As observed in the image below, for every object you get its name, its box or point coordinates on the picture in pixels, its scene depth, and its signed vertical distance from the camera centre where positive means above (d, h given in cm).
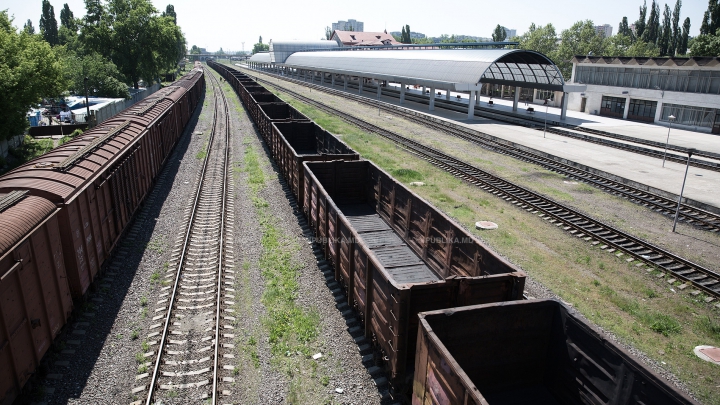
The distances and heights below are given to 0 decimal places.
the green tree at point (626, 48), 8025 +578
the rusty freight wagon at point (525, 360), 593 -406
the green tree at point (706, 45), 5162 +406
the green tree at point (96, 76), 5372 -14
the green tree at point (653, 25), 9350 +1114
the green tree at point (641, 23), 9644 +1191
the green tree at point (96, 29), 6150 +609
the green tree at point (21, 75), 2402 -3
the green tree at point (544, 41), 8250 +685
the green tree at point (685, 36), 8294 +794
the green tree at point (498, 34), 13862 +1375
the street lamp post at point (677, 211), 1690 -478
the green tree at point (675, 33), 8462 +868
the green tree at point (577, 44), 7707 +599
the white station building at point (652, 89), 4150 -95
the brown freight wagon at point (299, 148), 1700 -332
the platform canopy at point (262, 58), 16266 +695
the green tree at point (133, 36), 6169 +536
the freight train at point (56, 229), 788 -347
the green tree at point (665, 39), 8456 +760
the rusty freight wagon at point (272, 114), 2886 -264
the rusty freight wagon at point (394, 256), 795 -398
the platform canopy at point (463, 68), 4675 +115
